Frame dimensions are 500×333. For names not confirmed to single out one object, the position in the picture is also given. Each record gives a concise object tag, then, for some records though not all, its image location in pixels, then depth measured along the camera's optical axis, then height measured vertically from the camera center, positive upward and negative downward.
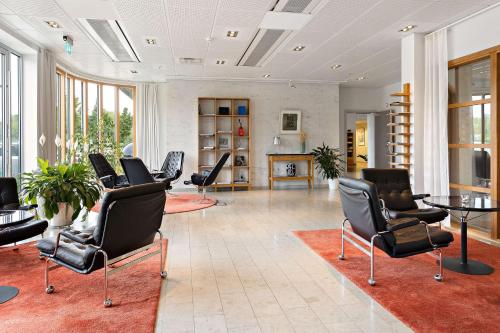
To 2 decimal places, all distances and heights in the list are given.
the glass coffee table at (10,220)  3.08 -0.52
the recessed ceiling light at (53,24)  5.73 +2.20
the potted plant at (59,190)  4.91 -0.35
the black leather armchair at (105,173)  7.49 -0.20
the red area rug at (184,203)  7.26 -0.87
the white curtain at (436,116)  5.73 +0.72
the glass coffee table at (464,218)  3.54 -0.59
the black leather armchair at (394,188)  4.79 -0.36
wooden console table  10.45 -0.03
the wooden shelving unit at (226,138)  10.41 +0.70
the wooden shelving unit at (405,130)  6.28 +0.53
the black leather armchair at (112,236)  2.85 -0.60
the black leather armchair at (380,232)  3.24 -0.65
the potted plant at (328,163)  10.37 -0.03
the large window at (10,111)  6.41 +0.94
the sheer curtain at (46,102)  7.00 +1.20
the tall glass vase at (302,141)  10.88 +0.61
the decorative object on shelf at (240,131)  10.49 +0.89
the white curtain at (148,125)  10.81 +1.12
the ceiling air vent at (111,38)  5.80 +2.22
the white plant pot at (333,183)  10.51 -0.62
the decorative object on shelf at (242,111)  10.49 +1.46
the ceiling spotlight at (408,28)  5.83 +2.13
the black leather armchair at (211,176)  7.95 -0.29
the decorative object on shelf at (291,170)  10.89 -0.23
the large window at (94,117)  9.02 +1.30
